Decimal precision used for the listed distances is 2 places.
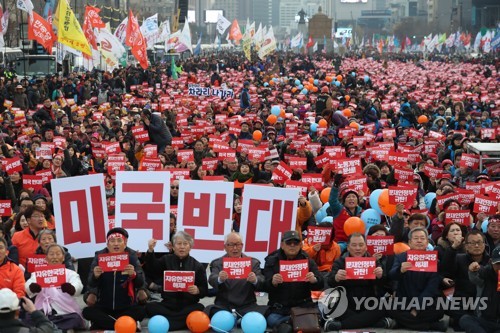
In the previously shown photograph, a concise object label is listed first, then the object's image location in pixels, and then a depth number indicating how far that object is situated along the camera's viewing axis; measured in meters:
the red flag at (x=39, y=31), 31.50
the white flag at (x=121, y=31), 38.75
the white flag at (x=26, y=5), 32.12
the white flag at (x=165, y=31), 53.50
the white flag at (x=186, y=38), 47.86
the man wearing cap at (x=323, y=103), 26.84
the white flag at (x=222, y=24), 56.41
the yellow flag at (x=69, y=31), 29.50
